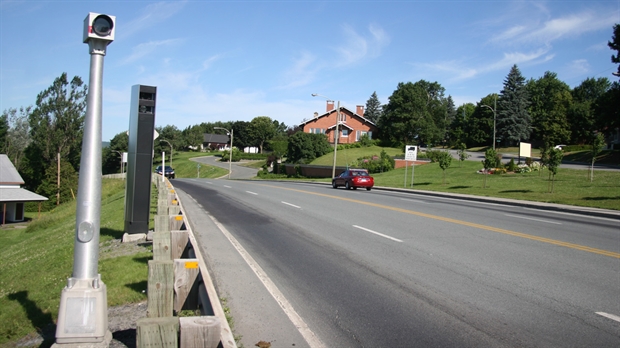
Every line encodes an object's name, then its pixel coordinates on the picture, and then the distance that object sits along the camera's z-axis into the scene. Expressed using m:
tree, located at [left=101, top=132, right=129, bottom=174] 112.56
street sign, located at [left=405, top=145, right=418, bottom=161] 37.53
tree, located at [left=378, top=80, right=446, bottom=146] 84.75
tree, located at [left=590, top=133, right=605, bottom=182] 31.33
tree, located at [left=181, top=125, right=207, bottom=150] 138.75
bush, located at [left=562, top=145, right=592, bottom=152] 65.61
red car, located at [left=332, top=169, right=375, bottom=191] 33.88
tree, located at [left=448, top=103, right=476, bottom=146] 96.62
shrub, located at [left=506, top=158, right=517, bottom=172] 43.12
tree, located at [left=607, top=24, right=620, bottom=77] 51.03
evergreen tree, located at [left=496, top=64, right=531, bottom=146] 75.50
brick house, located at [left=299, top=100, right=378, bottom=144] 92.44
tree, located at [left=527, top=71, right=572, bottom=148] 78.25
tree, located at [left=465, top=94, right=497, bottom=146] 85.75
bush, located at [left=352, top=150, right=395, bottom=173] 57.41
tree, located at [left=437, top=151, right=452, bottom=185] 37.66
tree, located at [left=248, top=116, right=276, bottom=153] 132.75
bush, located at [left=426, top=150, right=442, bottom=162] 58.62
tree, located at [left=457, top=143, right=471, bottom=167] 43.73
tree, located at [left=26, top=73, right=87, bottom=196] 78.94
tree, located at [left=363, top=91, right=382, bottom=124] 143.38
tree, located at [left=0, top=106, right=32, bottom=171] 85.56
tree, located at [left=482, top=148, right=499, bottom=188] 34.62
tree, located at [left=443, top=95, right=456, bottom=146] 116.95
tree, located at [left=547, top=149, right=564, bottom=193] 27.67
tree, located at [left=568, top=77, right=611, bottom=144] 76.06
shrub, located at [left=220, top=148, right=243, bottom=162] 104.25
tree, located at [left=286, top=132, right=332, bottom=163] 75.81
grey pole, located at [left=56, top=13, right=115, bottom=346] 4.82
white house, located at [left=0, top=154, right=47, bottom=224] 47.56
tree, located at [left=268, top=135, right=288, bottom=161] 84.00
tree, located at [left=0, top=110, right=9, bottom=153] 84.99
